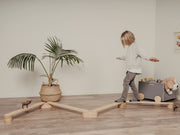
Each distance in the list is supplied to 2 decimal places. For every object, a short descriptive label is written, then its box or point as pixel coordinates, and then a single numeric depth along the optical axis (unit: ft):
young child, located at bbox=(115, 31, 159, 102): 8.39
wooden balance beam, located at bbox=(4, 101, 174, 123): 6.42
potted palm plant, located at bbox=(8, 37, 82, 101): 8.68
